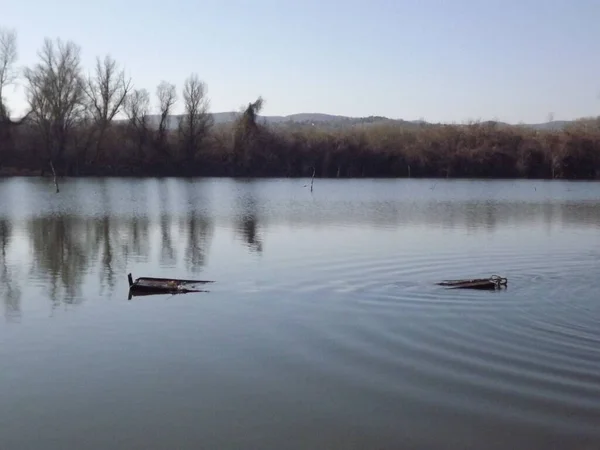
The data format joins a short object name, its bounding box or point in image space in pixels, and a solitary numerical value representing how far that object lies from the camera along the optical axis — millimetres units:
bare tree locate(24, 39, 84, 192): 68062
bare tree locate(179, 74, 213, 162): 81188
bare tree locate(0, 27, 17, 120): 68125
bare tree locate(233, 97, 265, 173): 82250
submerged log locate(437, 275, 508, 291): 15273
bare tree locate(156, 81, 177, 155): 79625
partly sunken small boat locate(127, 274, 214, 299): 14836
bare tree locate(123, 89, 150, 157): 78125
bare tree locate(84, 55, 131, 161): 74125
